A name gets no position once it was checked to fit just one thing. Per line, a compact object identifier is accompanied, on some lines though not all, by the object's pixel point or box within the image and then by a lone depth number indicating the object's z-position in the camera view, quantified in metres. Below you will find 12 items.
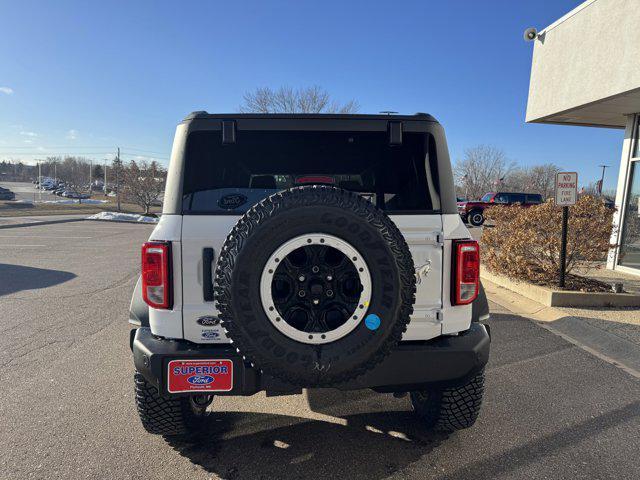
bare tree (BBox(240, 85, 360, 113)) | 26.23
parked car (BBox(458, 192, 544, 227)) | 23.34
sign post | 6.28
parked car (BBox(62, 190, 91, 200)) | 61.72
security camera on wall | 9.96
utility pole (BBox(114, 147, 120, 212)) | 33.84
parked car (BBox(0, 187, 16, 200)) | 46.33
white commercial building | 7.45
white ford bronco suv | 1.88
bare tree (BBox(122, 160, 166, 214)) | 31.53
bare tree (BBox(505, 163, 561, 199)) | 54.07
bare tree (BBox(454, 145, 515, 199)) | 52.12
